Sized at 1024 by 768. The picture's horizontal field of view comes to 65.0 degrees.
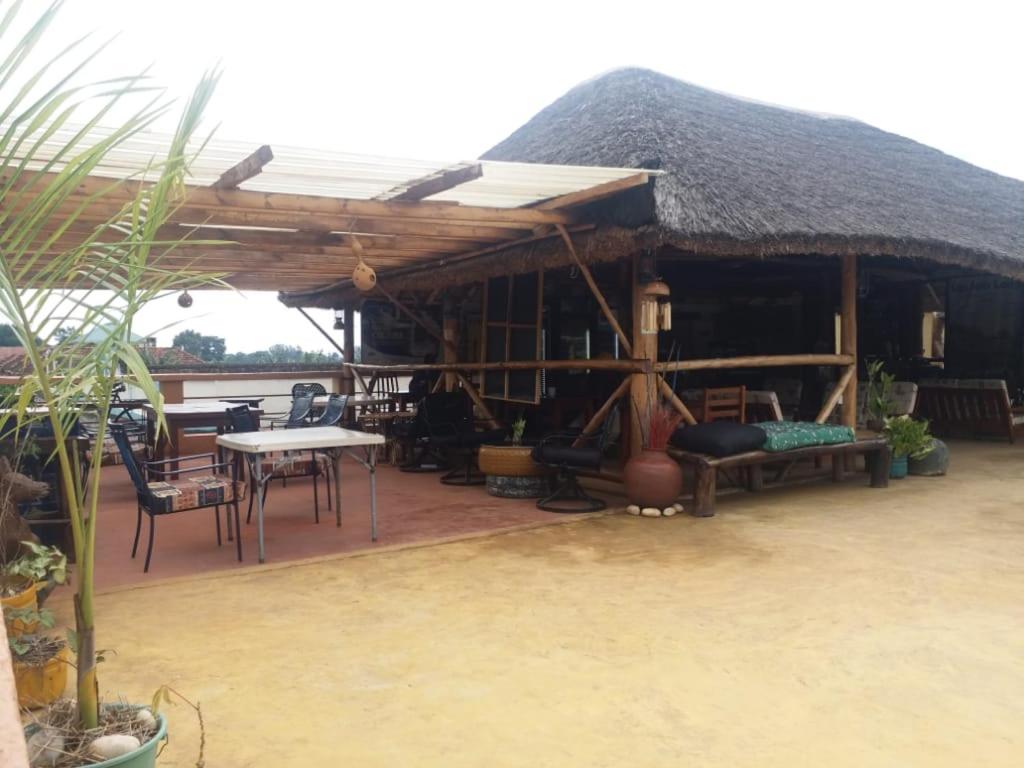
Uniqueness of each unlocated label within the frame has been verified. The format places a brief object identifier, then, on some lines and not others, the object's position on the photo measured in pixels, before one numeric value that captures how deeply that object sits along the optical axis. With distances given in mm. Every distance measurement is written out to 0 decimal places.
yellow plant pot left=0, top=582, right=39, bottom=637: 2855
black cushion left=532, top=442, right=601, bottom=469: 5859
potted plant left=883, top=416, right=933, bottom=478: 7254
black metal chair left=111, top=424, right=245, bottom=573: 4363
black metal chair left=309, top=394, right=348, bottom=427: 6871
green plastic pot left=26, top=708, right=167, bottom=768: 1832
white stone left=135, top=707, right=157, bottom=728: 2047
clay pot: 5777
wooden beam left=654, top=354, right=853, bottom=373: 6281
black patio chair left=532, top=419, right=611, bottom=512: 5887
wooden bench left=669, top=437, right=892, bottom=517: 5777
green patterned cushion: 6156
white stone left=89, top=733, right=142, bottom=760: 1882
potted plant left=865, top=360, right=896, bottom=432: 7359
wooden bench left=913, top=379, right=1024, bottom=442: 9734
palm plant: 1651
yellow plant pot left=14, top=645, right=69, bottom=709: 2715
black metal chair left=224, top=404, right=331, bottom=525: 6016
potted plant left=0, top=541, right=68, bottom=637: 2922
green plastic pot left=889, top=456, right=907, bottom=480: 7285
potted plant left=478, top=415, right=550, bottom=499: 6422
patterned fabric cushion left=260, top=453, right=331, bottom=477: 6031
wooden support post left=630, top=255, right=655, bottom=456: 6168
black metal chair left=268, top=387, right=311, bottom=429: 7451
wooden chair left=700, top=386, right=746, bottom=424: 6766
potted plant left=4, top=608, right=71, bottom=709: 2711
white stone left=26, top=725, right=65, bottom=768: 1867
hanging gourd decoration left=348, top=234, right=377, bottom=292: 5398
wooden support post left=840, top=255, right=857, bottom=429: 7266
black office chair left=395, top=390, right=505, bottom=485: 7223
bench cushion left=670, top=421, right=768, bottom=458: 5875
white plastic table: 4605
